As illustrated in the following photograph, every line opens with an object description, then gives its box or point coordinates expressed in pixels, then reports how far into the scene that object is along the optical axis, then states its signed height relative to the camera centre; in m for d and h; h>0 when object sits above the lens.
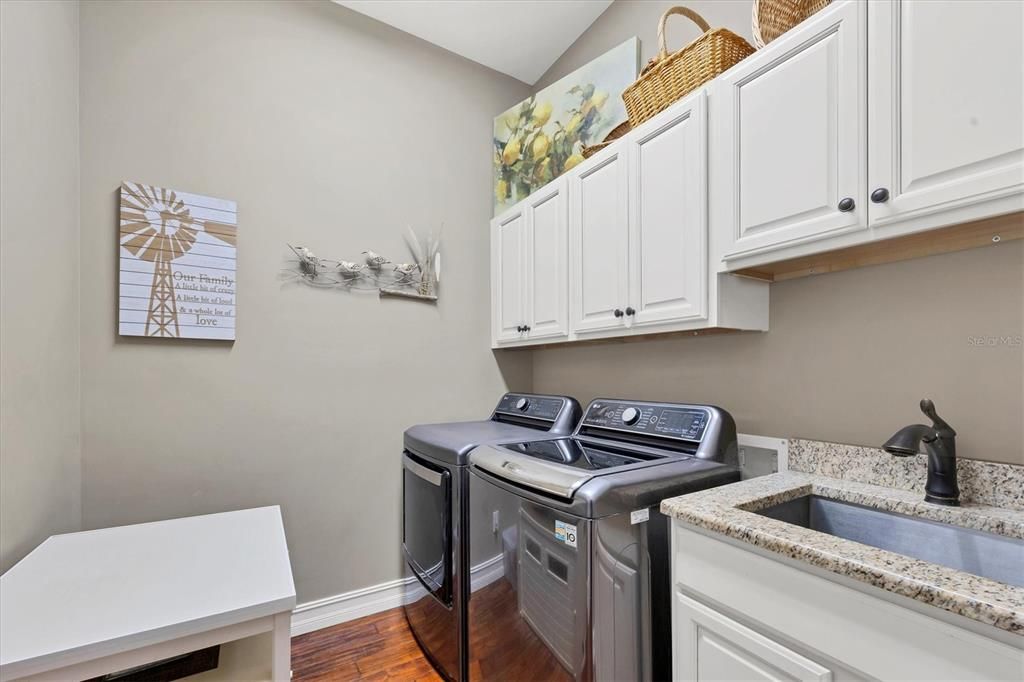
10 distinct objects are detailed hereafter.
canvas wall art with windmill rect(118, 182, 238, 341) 1.77 +0.31
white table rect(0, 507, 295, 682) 0.84 -0.58
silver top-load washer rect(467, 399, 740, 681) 1.16 -0.59
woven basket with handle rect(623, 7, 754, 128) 1.43 +0.92
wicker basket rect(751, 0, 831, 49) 1.32 +0.95
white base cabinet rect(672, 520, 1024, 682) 0.67 -0.51
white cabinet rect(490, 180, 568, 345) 2.08 +0.35
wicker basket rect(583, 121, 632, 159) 1.92 +0.89
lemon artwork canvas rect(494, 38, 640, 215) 2.17 +1.15
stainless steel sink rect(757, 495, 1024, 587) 0.95 -0.47
